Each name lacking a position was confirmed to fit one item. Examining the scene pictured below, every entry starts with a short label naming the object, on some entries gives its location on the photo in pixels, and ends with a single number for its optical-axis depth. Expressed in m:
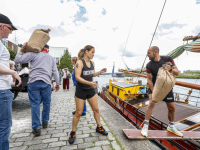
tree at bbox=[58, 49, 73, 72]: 42.12
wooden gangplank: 2.63
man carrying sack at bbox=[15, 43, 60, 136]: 2.62
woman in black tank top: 2.45
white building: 71.38
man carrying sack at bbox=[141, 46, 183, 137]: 2.79
